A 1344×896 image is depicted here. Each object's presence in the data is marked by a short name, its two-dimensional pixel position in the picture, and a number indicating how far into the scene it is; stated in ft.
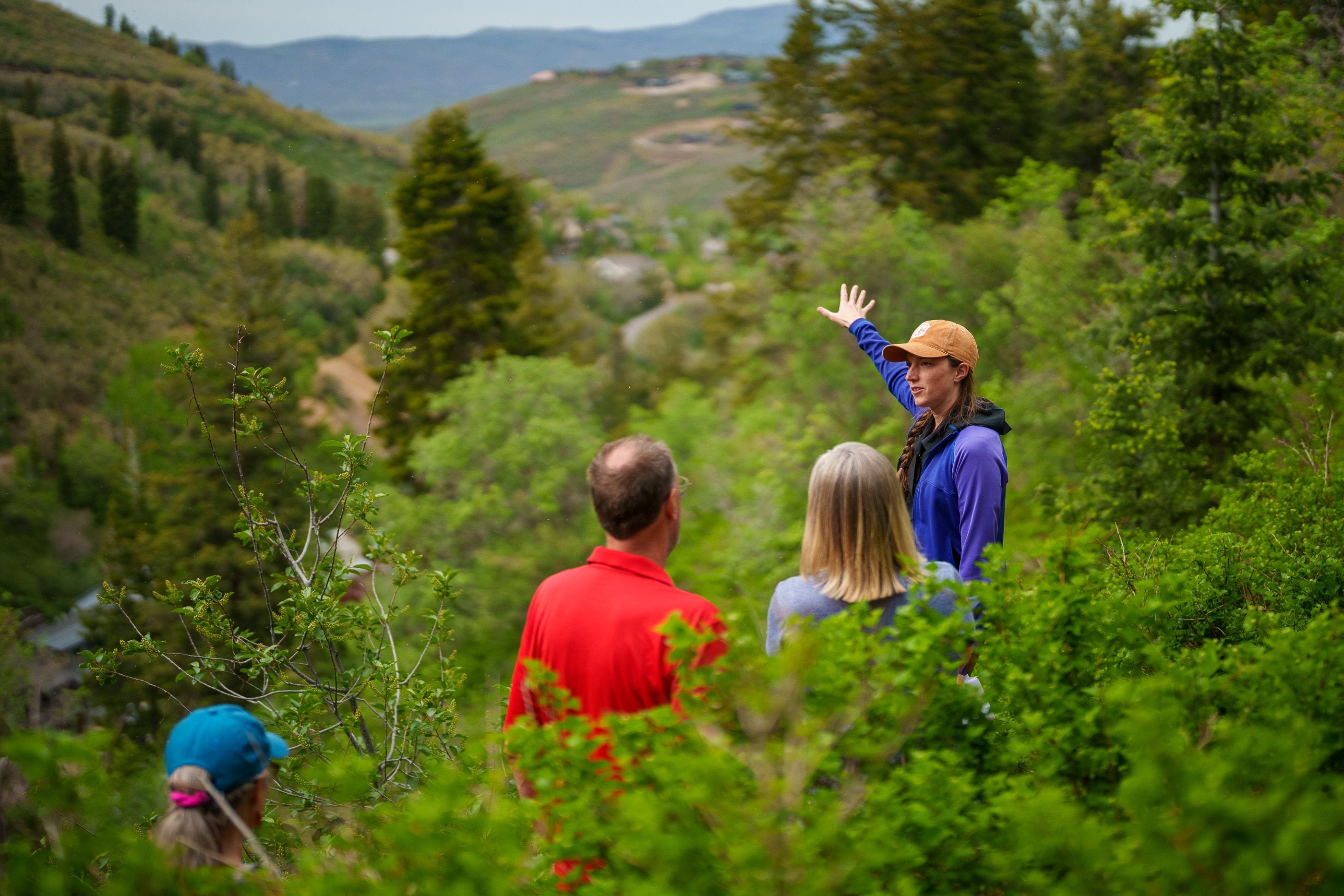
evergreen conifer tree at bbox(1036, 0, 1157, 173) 118.83
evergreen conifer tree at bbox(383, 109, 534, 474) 97.96
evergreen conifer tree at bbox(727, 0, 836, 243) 106.01
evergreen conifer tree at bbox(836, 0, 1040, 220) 104.99
